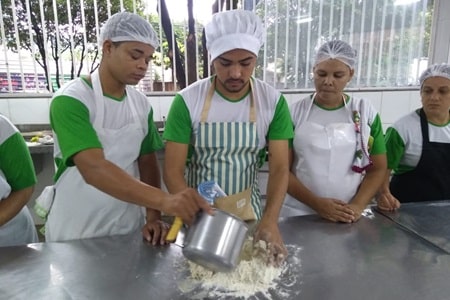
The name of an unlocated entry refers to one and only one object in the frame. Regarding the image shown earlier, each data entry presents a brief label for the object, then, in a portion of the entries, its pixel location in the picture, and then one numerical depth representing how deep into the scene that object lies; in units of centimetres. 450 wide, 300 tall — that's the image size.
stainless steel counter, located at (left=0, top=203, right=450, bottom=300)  75
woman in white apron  124
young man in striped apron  101
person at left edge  101
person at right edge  136
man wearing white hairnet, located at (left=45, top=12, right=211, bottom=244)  88
